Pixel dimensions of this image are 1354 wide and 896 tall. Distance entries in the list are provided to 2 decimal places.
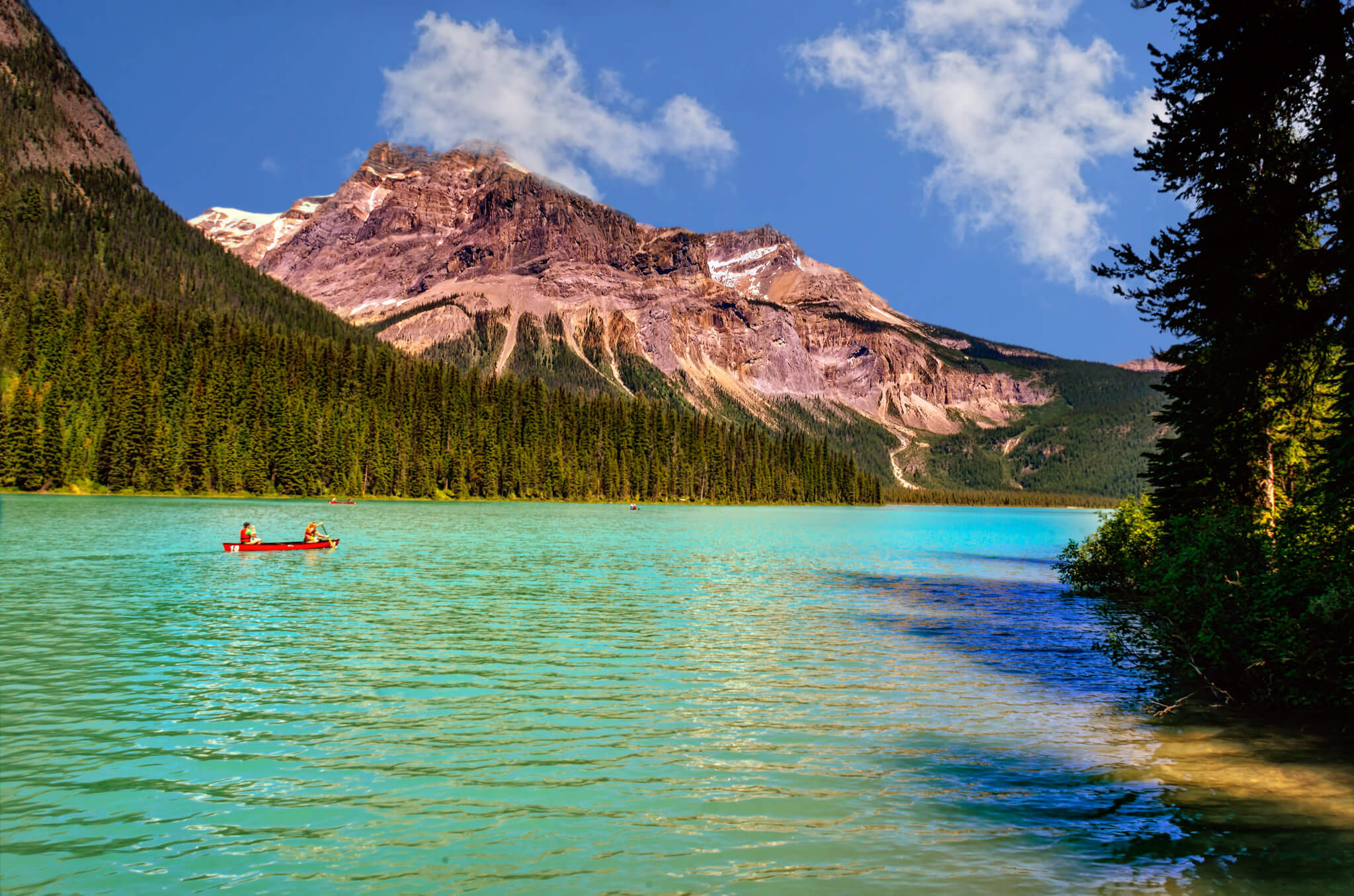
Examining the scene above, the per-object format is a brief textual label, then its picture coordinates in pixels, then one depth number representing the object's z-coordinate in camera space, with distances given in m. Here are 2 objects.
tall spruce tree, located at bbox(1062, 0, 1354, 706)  16.67
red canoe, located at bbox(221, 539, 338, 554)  54.03
